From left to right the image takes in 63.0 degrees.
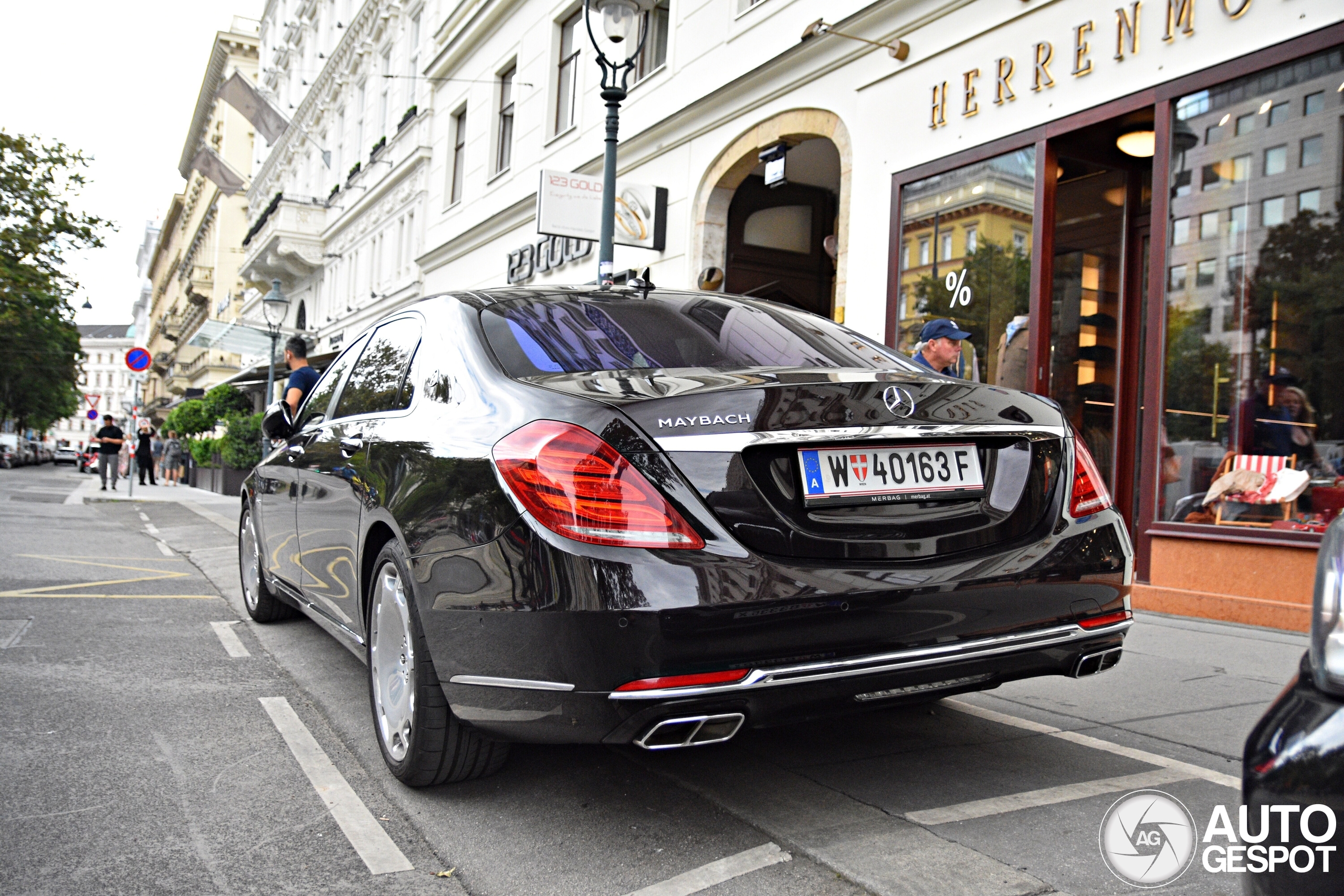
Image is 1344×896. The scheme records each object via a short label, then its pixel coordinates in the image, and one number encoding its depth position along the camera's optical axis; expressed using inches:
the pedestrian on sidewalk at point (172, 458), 1310.3
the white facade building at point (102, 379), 6830.7
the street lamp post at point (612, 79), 359.9
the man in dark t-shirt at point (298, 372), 332.8
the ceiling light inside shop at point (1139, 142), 322.9
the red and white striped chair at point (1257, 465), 270.3
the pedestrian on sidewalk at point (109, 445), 975.6
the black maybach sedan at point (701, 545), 97.1
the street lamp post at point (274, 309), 939.9
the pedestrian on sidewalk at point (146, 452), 1274.6
